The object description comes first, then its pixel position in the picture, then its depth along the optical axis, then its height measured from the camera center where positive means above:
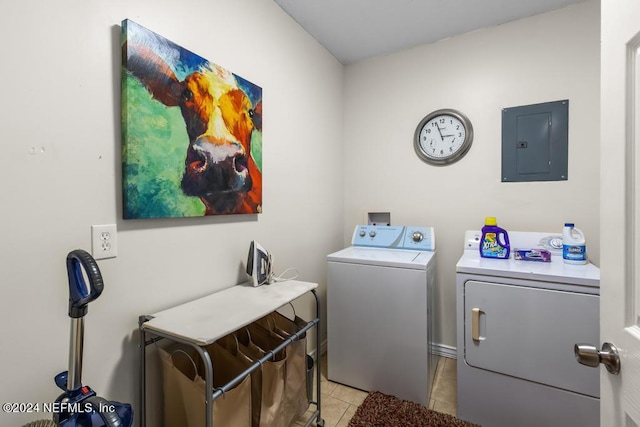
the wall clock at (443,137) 2.28 +0.58
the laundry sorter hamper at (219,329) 1.00 -0.42
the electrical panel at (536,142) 2.00 +0.47
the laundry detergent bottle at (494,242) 1.93 -0.22
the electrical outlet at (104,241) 1.02 -0.11
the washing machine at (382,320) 1.79 -0.72
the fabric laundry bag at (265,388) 1.29 -0.81
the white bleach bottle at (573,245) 1.74 -0.23
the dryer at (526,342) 1.44 -0.71
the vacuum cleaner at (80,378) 0.74 -0.45
